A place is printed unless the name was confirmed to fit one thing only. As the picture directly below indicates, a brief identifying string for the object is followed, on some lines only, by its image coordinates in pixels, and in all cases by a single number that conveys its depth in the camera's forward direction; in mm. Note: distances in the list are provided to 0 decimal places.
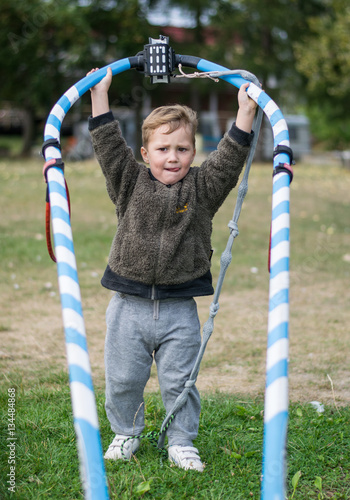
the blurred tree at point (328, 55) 21556
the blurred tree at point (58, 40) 22375
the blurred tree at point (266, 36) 23266
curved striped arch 1671
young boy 2633
